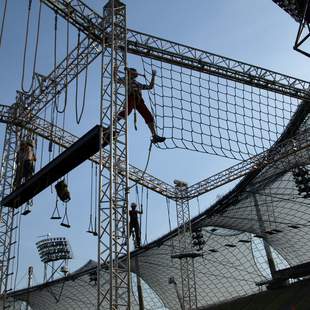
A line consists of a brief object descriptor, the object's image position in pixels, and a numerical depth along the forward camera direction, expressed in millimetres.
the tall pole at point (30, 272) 32500
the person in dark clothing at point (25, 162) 15828
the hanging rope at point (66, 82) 14275
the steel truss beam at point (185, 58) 13914
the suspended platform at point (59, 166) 12445
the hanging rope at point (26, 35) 13773
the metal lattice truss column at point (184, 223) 22922
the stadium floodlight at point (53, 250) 38594
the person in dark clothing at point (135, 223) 18422
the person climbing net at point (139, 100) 13125
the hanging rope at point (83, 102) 13336
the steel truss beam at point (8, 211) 15547
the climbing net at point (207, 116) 14781
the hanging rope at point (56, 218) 14738
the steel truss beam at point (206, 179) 17828
